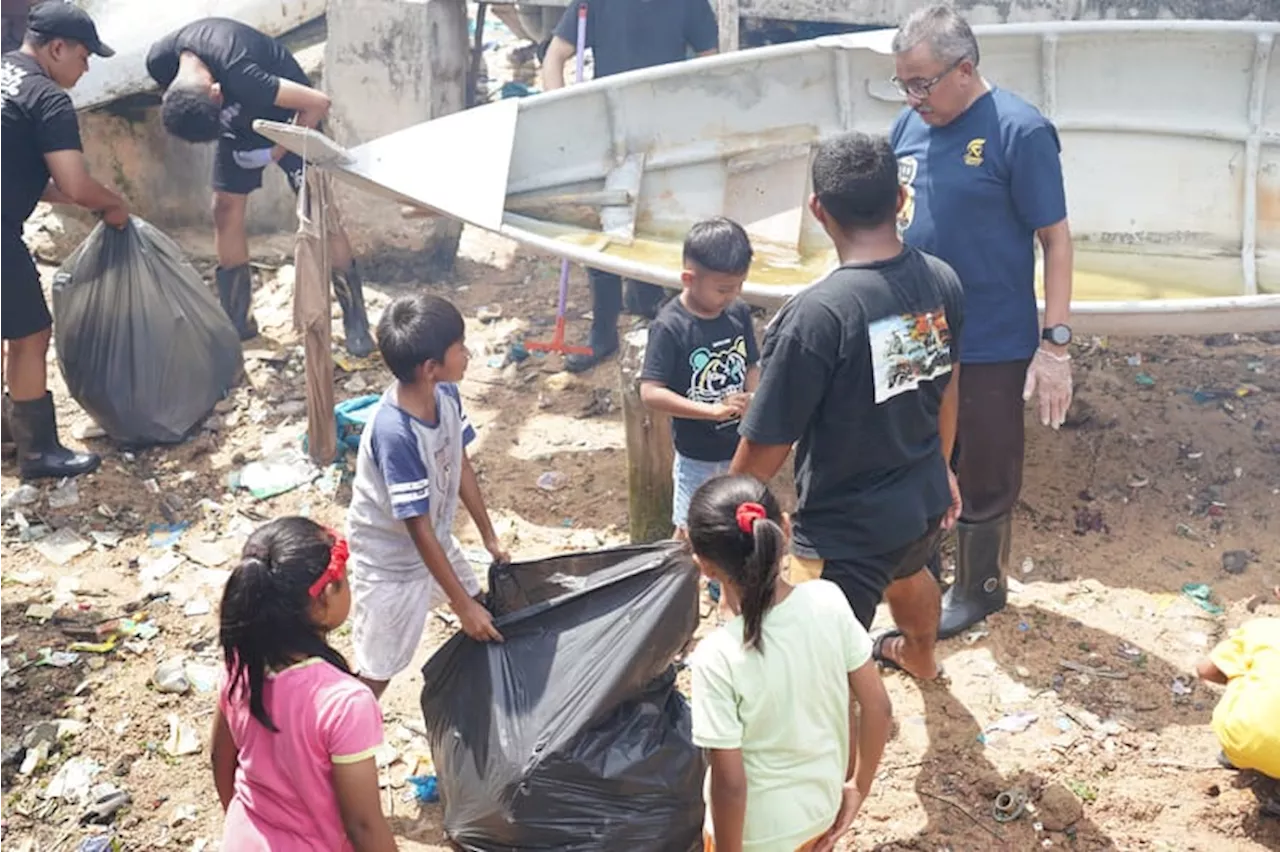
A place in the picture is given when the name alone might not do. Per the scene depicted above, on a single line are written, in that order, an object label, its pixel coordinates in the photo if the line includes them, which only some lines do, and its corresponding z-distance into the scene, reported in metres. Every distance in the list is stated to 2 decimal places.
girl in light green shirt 2.20
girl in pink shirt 2.13
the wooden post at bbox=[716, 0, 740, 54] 7.05
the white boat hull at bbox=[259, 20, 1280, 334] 5.25
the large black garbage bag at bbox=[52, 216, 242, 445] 5.06
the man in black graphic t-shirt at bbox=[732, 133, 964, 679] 2.64
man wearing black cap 4.64
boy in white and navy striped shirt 2.93
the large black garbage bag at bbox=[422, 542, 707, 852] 2.77
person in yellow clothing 3.07
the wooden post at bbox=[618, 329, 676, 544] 4.09
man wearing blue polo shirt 3.37
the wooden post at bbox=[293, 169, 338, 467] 4.64
